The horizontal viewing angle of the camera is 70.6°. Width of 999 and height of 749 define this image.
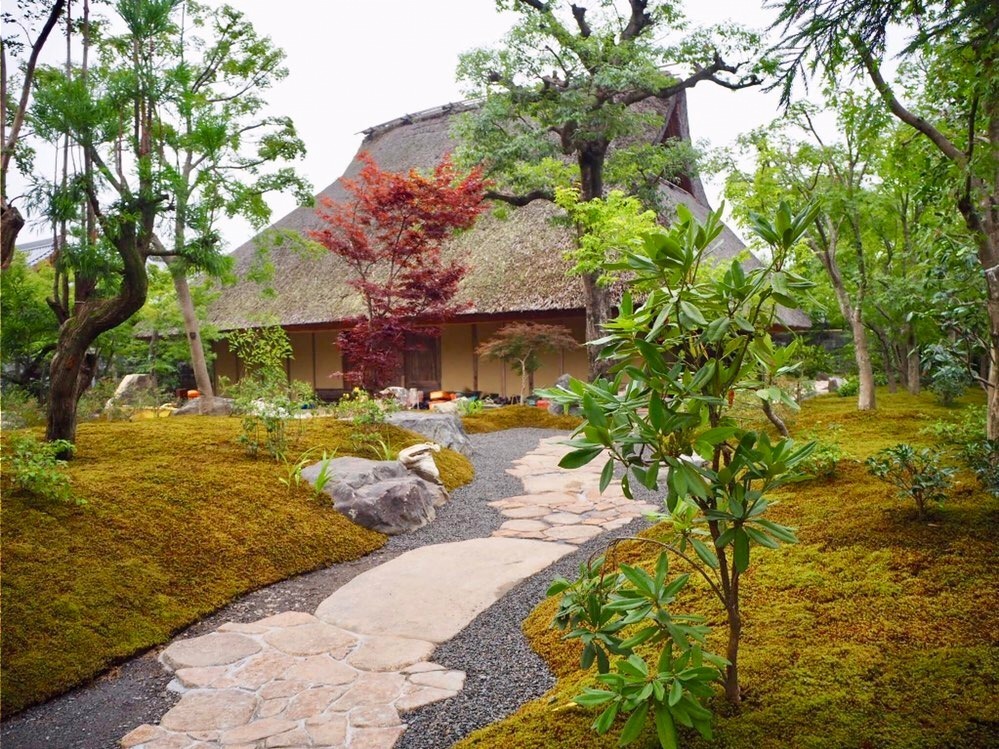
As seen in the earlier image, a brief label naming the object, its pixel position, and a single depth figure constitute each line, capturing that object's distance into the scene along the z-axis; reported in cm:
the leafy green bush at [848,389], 1187
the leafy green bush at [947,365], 389
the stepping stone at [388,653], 310
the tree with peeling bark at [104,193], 455
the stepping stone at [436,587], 353
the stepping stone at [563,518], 523
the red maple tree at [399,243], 1038
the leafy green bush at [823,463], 443
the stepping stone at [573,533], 477
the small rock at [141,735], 257
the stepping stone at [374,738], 245
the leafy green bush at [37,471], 391
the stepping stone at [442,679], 286
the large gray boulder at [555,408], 1089
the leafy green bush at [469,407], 1119
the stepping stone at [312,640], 327
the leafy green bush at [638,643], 154
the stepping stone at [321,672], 296
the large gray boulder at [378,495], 522
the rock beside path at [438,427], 793
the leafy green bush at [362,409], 706
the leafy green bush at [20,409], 745
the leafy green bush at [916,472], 320
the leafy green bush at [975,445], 325
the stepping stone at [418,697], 271
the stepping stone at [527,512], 553
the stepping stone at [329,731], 249
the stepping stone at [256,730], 253
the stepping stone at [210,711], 266
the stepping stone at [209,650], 320
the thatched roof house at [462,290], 1300
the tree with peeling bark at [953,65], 219
